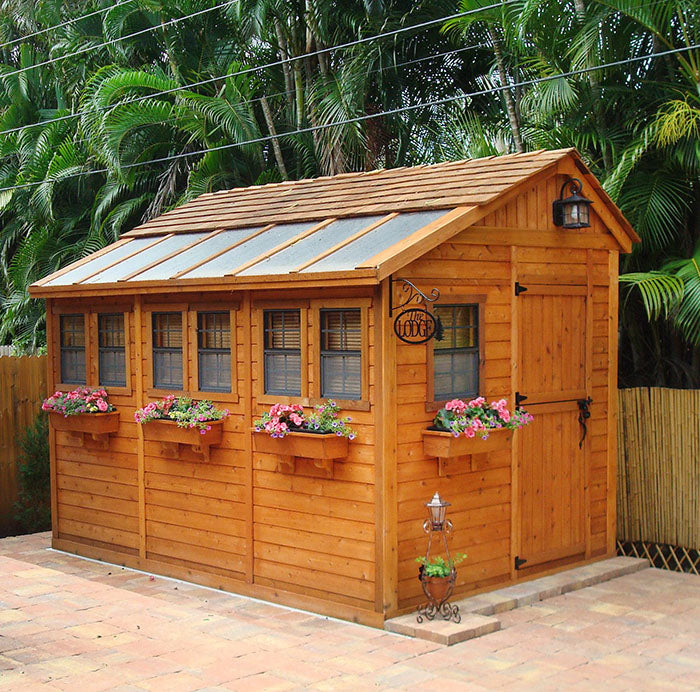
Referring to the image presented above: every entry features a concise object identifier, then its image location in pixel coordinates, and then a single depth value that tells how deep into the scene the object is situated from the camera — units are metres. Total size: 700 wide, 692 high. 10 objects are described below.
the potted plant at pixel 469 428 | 6.93
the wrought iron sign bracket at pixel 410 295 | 6.82
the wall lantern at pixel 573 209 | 7.94
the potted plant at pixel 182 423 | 7.96
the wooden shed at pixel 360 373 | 7.00
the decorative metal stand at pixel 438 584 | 6.78
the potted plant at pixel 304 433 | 6.96
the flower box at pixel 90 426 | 9.00
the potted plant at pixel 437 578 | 6.76
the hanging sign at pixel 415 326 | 6.86
